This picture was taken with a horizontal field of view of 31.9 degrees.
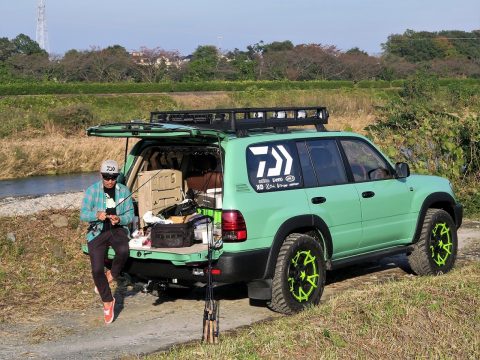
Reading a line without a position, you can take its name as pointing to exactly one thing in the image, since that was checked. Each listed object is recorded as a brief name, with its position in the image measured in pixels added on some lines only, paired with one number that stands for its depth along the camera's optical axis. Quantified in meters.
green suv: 8.00
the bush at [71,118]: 32.56
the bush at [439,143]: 16.41
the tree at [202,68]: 71.94
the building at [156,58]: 73.88
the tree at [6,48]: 78.96
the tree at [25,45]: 83.88
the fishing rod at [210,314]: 7.31
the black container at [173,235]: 8.25
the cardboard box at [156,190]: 9.10
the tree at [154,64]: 71.19
